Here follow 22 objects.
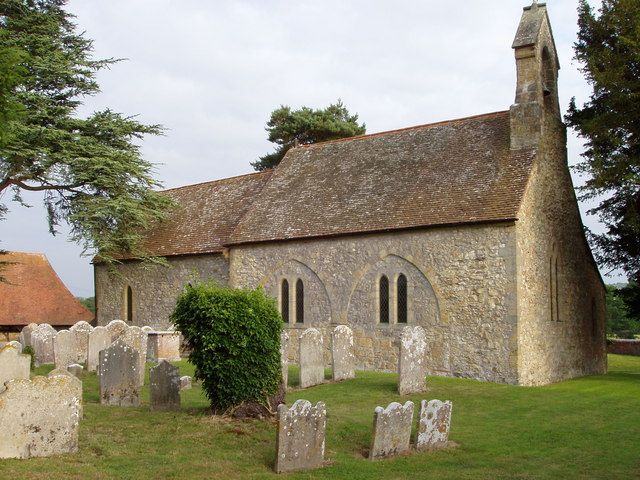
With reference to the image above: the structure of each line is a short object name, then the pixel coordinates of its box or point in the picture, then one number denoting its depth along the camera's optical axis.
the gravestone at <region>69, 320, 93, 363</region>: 22.25
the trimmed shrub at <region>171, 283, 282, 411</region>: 13.51
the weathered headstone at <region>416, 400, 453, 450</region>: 11.95
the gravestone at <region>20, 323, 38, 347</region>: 23.62
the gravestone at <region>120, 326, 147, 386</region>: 19.30
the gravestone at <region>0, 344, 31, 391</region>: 15.06
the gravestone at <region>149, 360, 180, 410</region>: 14.30
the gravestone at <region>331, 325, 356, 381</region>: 18.97
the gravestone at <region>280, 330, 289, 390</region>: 16.69
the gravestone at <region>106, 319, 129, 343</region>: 20.34
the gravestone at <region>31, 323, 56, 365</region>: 22.69
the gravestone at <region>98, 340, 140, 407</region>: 14.95
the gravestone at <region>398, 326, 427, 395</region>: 17.03
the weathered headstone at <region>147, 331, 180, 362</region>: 23.38
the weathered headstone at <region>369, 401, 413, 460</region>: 11.27
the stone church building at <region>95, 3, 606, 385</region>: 20.47
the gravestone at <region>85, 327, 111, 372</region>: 20.03
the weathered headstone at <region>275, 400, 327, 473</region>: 10.43
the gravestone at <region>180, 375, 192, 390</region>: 17.33
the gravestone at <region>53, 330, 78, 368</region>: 19.78
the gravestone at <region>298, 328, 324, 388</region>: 18.31
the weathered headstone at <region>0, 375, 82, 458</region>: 10.33
